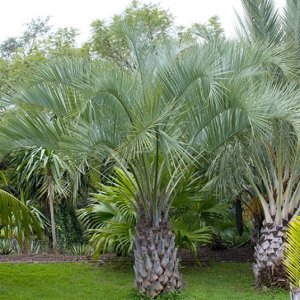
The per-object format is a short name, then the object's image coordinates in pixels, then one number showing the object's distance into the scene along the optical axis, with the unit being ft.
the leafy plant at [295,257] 15.19
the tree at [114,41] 50.81
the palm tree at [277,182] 29.81
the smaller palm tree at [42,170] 39.29
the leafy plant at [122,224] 34.17
